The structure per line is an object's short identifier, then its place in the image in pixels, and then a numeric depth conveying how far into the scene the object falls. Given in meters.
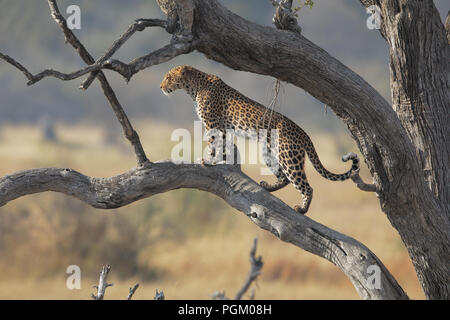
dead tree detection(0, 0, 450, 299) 9.11
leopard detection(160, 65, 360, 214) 10.36
